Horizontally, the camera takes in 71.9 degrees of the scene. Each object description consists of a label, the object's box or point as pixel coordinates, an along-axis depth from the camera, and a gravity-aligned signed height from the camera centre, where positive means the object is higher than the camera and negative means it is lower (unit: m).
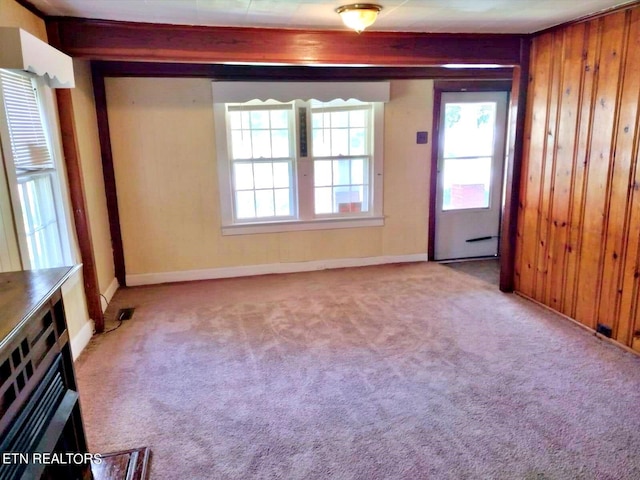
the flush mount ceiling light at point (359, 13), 2.65 +0.81
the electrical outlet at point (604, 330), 3.08 -1.30
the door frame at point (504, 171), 3.94 -0.25
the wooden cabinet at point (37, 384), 1.21 -0.70
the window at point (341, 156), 4.64 -0.06
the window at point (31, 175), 2.24 -0.09
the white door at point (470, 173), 4.91 -0.30
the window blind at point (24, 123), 2.33 +0.20
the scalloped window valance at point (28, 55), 1.91 +0.48
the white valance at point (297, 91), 4.24 +0.58
